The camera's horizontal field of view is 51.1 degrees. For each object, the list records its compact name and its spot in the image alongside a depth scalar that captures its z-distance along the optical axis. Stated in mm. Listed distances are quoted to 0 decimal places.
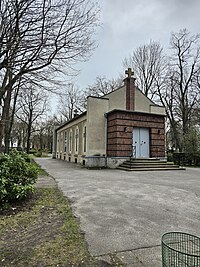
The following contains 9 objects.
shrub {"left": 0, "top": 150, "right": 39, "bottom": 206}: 5270
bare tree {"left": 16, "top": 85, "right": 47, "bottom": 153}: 33216
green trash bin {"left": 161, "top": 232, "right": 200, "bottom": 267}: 1982
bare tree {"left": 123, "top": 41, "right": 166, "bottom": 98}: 28453
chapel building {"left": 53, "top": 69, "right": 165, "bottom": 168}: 15625
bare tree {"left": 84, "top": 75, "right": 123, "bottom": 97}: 34219
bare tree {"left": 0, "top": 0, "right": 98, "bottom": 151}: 6551
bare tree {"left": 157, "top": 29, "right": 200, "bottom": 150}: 26047
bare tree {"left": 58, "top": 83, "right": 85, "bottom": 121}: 38372
